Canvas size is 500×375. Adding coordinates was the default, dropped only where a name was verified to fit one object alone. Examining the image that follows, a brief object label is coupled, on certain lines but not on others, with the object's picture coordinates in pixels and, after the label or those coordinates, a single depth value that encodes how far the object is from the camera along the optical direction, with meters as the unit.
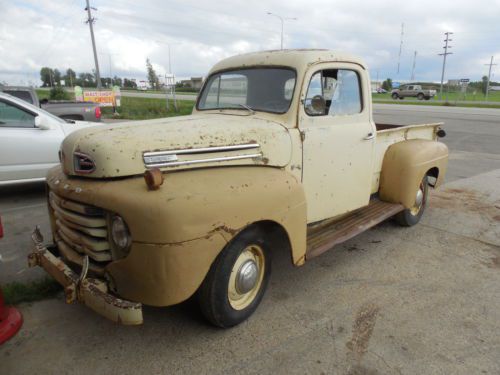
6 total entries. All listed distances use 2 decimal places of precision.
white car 5.82
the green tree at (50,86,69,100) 29.62
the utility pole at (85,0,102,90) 25.89
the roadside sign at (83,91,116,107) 22.41
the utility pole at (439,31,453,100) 51.41
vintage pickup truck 2.30
